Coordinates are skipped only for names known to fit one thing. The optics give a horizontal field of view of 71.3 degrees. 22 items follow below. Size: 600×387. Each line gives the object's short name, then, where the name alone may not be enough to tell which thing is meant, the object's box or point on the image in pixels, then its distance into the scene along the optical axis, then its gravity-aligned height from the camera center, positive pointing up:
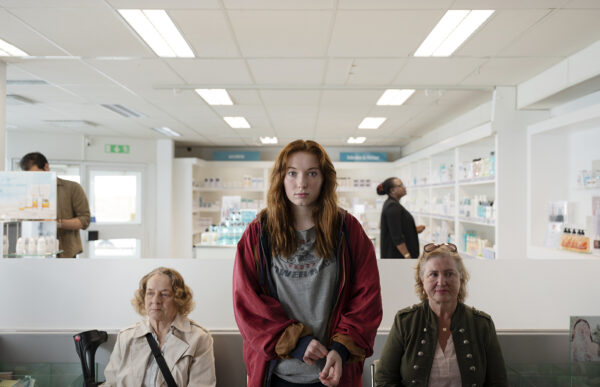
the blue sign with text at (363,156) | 9.72 +0.87
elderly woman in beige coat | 1.97 -0.74
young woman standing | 1.46 -0.33
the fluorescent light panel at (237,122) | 6.58 +1.17
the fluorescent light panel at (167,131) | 7.64 +1.17
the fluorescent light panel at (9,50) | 3.47 +1.22
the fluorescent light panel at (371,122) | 6.54 +1.17
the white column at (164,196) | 8.80 -0.08
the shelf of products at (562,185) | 3.62 +0.10
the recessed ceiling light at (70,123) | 7.08 +1.19
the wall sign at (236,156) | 9.84 +0.88
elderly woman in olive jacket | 1.68 -0.61
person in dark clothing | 4.25 -0.36
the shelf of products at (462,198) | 4.85 -0.05
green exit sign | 8.73 +0.92
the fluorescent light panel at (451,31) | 2.85 +1.21
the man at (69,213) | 3.31 -0.18
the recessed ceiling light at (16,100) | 5.36 +1.22
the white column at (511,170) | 4.41 +0.26
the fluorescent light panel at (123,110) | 5.89 +1.20
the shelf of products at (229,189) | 9.01 +0.08
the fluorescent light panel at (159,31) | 2.88 +1.22
